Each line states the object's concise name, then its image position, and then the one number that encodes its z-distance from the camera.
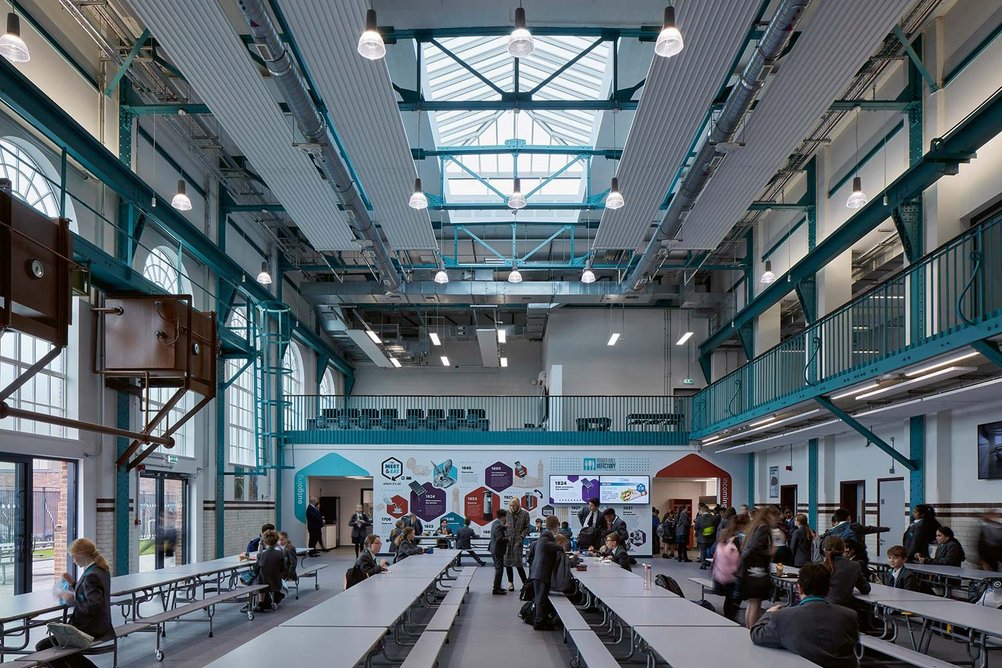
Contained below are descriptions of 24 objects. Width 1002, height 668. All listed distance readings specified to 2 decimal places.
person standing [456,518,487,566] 18.36
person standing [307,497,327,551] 22.16
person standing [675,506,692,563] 20.98
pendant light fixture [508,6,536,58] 7.01
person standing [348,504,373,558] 21.05
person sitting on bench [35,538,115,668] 6.97
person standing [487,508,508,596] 13.46
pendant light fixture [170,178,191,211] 12.79
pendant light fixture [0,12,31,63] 7.59
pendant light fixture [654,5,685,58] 7.27
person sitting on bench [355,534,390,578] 10.56
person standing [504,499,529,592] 12.82
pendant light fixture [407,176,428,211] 12.55
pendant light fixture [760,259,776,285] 17.55
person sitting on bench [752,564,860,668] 4.86
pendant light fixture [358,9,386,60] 7.31
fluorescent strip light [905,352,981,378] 9.64
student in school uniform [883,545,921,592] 10.15
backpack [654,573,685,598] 9.45
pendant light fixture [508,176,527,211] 13.10
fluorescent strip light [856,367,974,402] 10.36
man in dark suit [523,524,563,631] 10.23
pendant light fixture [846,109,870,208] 12.27
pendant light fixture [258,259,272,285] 17.95
